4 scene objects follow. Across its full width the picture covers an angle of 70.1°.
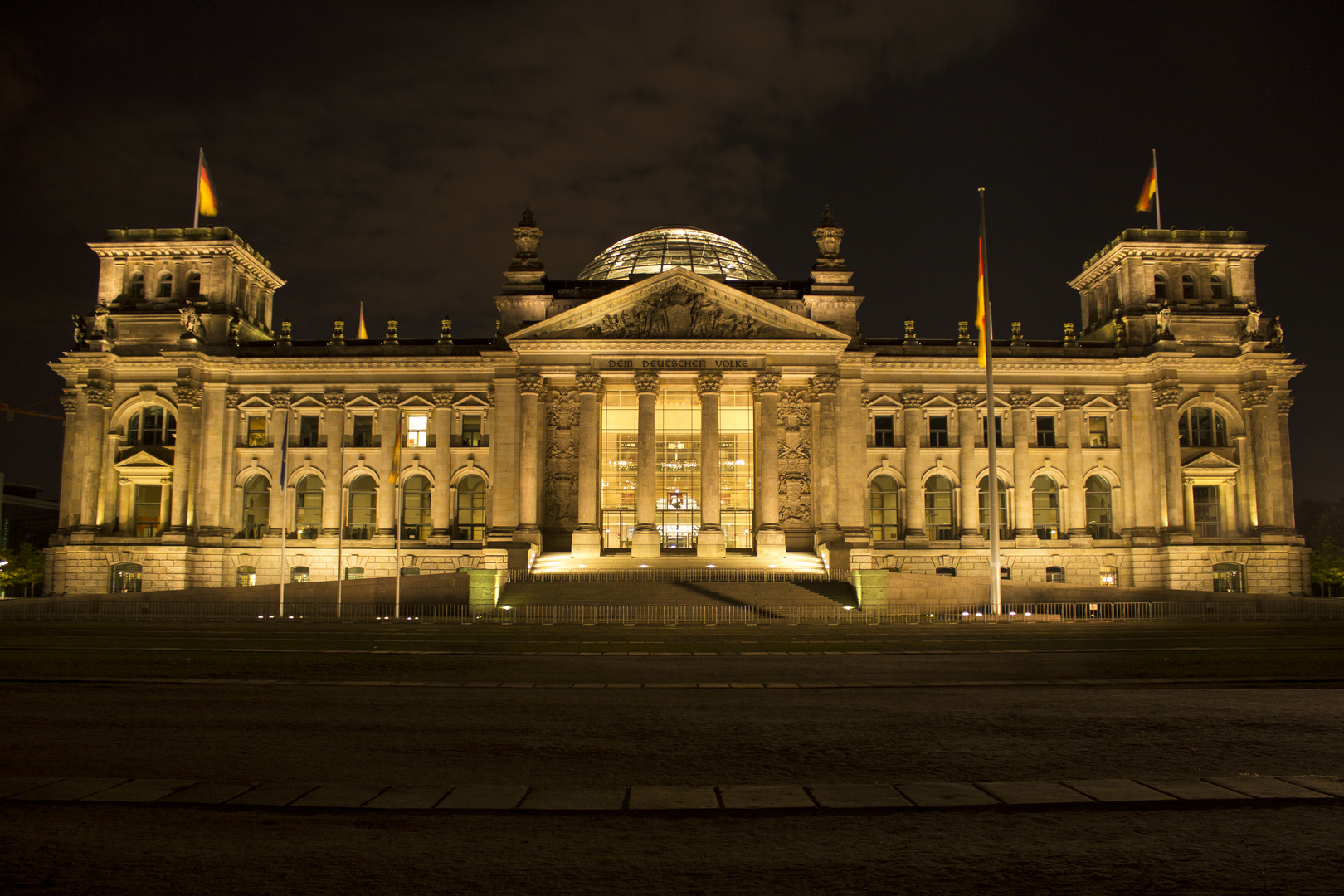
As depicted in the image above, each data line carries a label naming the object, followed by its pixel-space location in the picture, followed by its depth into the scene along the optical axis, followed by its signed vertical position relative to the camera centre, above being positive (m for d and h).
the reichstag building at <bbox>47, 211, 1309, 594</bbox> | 63.38 +7.39
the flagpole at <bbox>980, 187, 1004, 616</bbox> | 40.16 +2.40
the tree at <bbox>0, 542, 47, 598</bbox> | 71.81 -2.82
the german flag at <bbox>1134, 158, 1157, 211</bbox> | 68.62 +24.48
